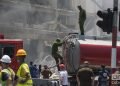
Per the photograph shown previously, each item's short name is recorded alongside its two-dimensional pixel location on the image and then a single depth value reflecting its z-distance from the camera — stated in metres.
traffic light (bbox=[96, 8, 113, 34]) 14.34
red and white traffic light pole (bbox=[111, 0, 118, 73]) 14.21
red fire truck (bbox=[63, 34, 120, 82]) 19.78
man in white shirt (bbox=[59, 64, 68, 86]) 17.44
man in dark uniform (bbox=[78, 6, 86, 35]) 22.91
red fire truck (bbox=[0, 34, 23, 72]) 19.55
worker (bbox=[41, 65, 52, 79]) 20.64
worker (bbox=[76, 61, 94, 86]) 14.12
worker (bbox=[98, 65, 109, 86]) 18.09
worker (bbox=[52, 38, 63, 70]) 21.94
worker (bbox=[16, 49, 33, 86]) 10.78
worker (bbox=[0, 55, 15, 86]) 10.15
